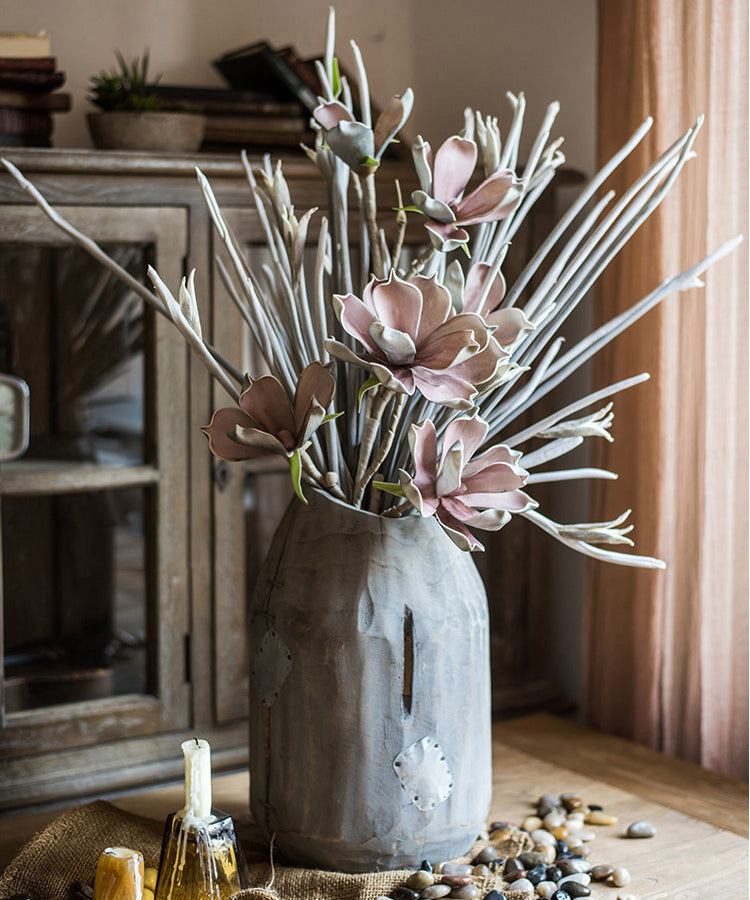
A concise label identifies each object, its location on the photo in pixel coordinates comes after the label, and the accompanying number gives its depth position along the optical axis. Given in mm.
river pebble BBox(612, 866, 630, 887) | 1077
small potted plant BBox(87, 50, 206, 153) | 1416
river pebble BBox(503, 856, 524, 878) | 1093
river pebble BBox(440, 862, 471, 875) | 1062
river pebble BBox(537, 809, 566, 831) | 1205
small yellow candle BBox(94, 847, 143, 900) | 946
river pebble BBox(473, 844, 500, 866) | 1106
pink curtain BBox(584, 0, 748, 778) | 1365
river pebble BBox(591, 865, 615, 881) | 1093
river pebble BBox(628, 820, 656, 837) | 1193
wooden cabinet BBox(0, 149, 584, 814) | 1390
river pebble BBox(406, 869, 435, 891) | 1029
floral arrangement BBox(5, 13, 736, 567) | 912
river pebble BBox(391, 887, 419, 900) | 1011
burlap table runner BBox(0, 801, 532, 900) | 1031
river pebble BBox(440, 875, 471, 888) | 1037
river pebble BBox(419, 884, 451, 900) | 1014
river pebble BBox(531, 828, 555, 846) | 1155
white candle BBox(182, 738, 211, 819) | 951
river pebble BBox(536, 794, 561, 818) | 1246
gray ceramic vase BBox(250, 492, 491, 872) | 1040
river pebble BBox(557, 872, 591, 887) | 1076
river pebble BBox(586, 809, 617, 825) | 1225
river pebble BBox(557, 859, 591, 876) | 1096
